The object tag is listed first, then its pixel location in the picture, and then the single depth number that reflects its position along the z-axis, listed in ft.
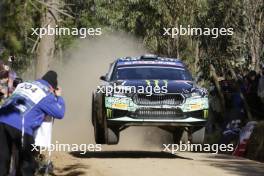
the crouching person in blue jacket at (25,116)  57.41
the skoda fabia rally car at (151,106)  88.53
